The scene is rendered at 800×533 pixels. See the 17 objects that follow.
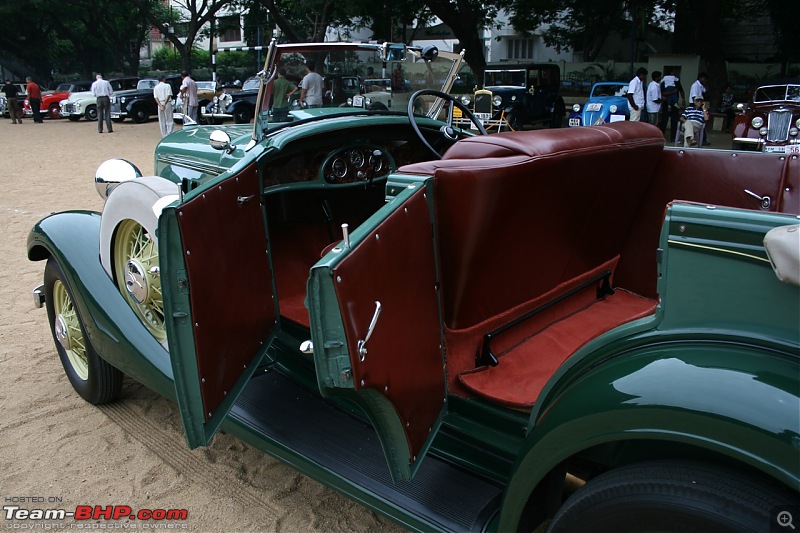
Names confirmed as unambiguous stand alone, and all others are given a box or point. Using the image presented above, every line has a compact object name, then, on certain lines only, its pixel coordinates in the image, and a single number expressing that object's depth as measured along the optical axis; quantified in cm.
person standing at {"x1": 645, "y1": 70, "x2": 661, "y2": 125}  1410
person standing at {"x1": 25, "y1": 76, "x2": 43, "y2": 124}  2097
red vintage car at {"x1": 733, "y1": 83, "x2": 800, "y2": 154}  1095
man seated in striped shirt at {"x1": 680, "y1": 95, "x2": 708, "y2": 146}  1184
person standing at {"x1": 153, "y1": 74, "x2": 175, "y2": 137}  1397
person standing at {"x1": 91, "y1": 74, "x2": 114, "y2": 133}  1741
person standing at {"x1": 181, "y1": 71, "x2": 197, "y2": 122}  1496
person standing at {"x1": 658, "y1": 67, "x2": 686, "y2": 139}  1515
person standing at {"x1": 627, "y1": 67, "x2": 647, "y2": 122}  1416
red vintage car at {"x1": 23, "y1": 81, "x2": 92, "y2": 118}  2217
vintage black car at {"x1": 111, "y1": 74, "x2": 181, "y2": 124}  1997
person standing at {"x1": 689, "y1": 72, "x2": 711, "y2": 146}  1392
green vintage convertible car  138
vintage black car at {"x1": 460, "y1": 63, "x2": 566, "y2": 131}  1664
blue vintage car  1467
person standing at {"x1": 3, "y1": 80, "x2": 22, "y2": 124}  2092
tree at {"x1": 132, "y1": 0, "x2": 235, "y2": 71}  2561
